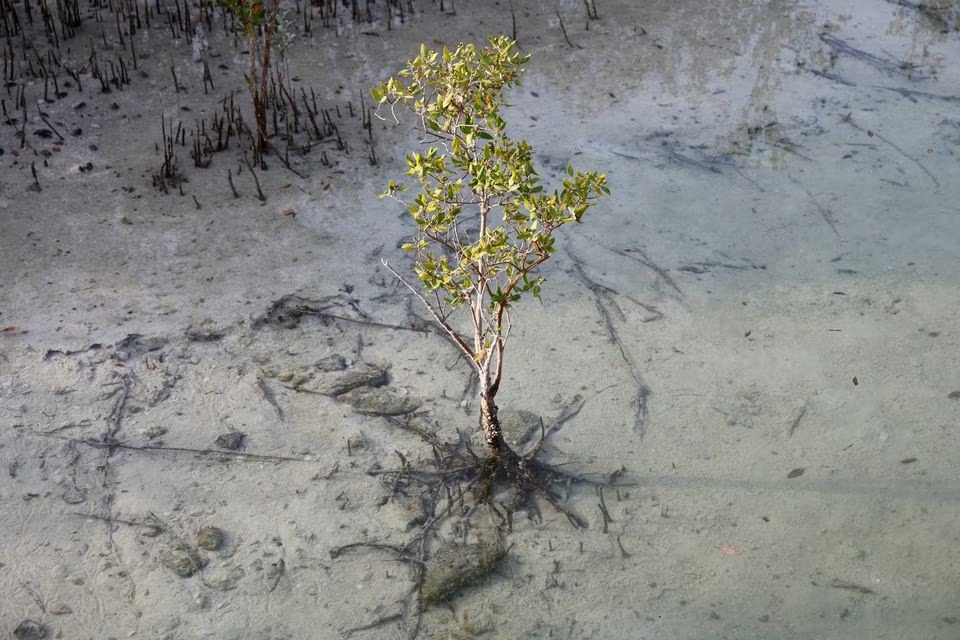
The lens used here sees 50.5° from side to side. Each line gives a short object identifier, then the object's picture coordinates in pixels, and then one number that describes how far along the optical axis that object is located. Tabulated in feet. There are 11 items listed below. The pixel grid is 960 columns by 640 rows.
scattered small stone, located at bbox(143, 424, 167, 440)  10.80
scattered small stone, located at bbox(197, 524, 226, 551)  9.59
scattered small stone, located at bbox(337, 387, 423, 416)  11.16
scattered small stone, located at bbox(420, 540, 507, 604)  9.26
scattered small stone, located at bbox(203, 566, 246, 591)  9.25
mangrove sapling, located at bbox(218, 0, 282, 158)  15.23
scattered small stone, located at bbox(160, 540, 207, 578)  9.36
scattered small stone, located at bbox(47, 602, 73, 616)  8.96
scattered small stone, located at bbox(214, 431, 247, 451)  10.69
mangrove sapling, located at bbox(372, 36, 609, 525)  9.07
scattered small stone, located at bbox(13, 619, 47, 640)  8.77
